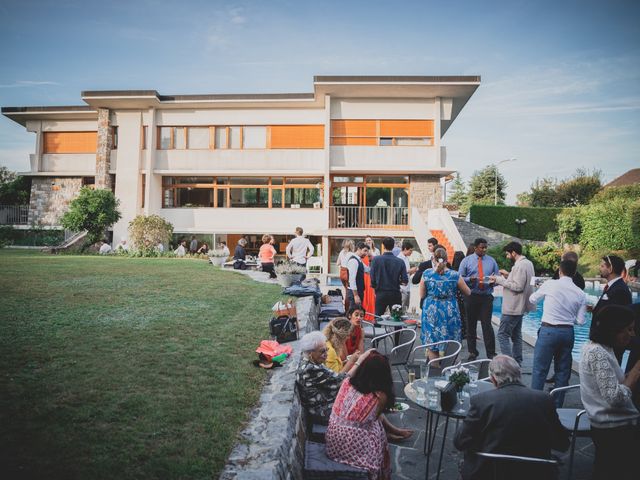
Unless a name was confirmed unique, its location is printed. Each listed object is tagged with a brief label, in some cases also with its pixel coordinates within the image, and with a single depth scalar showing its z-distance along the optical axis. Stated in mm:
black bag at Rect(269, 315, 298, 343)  6152
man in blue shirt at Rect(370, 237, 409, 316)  7363
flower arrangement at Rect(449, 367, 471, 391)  3449
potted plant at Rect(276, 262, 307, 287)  11547
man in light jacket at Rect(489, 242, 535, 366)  6055
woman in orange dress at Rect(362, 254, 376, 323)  9453
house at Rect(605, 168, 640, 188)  48941
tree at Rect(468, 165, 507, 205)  51406
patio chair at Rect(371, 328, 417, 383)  5238
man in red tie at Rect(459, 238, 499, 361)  6906
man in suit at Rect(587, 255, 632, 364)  4547
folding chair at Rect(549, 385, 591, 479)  3207
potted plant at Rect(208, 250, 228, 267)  16422
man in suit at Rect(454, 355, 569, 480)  2617
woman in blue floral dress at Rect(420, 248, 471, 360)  5832
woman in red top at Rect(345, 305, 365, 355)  5414
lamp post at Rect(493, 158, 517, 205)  29253
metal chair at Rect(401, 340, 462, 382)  5074
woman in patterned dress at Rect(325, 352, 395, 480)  3131
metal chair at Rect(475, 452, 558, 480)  2549
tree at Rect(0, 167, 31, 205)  25641
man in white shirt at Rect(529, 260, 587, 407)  4691
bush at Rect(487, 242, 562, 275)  19797
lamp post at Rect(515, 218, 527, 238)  24950
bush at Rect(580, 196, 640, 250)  20844
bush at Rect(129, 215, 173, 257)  20500
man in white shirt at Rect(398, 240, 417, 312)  9055
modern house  20703
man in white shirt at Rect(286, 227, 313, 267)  12422
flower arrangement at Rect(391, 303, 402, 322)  6676
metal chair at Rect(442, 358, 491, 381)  4125
